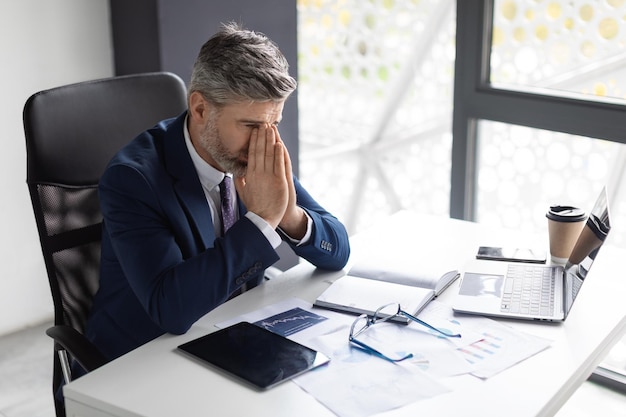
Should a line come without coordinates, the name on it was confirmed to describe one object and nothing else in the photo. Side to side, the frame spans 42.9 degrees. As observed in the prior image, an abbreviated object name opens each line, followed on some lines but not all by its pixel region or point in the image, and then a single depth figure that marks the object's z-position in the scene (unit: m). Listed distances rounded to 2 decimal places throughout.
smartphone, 2.05
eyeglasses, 1.62
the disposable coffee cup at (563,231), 2.00
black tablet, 1.48
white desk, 1.39
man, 1.68
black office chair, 1.87
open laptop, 1.77
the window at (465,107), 2.79
